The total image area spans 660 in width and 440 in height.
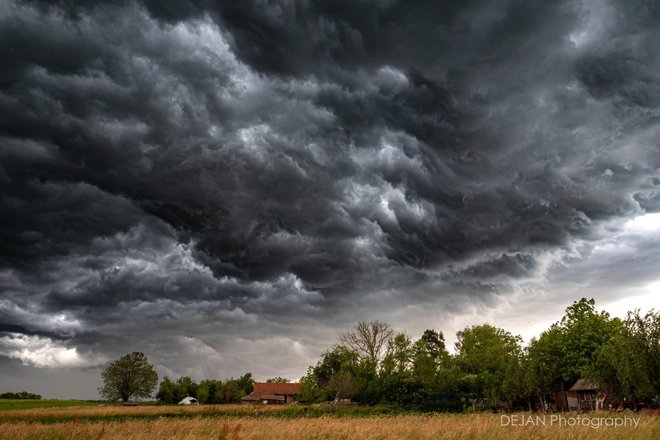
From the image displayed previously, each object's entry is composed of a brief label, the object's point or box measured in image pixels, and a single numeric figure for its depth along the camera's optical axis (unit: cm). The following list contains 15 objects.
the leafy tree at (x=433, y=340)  11182
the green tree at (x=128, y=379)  12350
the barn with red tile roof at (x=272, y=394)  11512
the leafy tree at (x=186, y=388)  12150
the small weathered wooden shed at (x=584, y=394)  5459
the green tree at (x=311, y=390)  8219
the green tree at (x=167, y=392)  12038
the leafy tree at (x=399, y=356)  7094
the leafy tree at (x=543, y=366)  5147
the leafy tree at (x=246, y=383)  13112
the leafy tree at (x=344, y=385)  6838
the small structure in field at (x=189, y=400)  11231
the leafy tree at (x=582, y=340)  5191
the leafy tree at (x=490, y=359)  5631
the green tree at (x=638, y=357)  3081
